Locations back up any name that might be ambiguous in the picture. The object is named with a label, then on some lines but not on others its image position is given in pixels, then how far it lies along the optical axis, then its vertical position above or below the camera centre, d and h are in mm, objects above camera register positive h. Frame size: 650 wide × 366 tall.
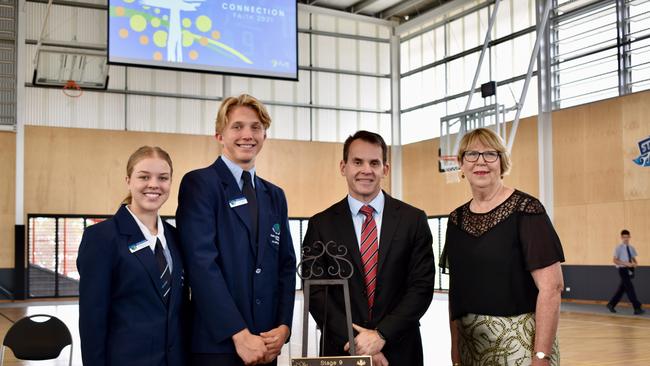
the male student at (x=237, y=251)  3135 -236
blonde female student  3072 -379
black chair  5188 -1023
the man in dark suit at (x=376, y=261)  3363 -301
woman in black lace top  3234 -335
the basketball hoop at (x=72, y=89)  19528 +3194
